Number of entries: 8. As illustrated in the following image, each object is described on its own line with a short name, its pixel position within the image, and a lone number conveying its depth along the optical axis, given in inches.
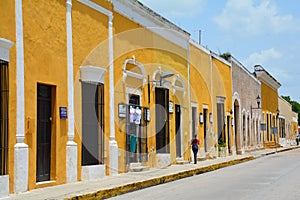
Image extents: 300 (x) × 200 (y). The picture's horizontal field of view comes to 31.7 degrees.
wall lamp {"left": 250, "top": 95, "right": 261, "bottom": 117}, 1729.9
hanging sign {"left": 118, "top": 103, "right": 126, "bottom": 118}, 721.0
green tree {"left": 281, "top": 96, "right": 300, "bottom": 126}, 4598.9
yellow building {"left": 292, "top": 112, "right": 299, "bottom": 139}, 3158.7
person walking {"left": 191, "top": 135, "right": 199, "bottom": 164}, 996.1
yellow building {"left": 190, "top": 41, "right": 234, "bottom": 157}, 1117.1
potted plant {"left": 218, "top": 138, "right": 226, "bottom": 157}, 1283.2
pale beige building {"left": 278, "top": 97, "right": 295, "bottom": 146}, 2483.3
